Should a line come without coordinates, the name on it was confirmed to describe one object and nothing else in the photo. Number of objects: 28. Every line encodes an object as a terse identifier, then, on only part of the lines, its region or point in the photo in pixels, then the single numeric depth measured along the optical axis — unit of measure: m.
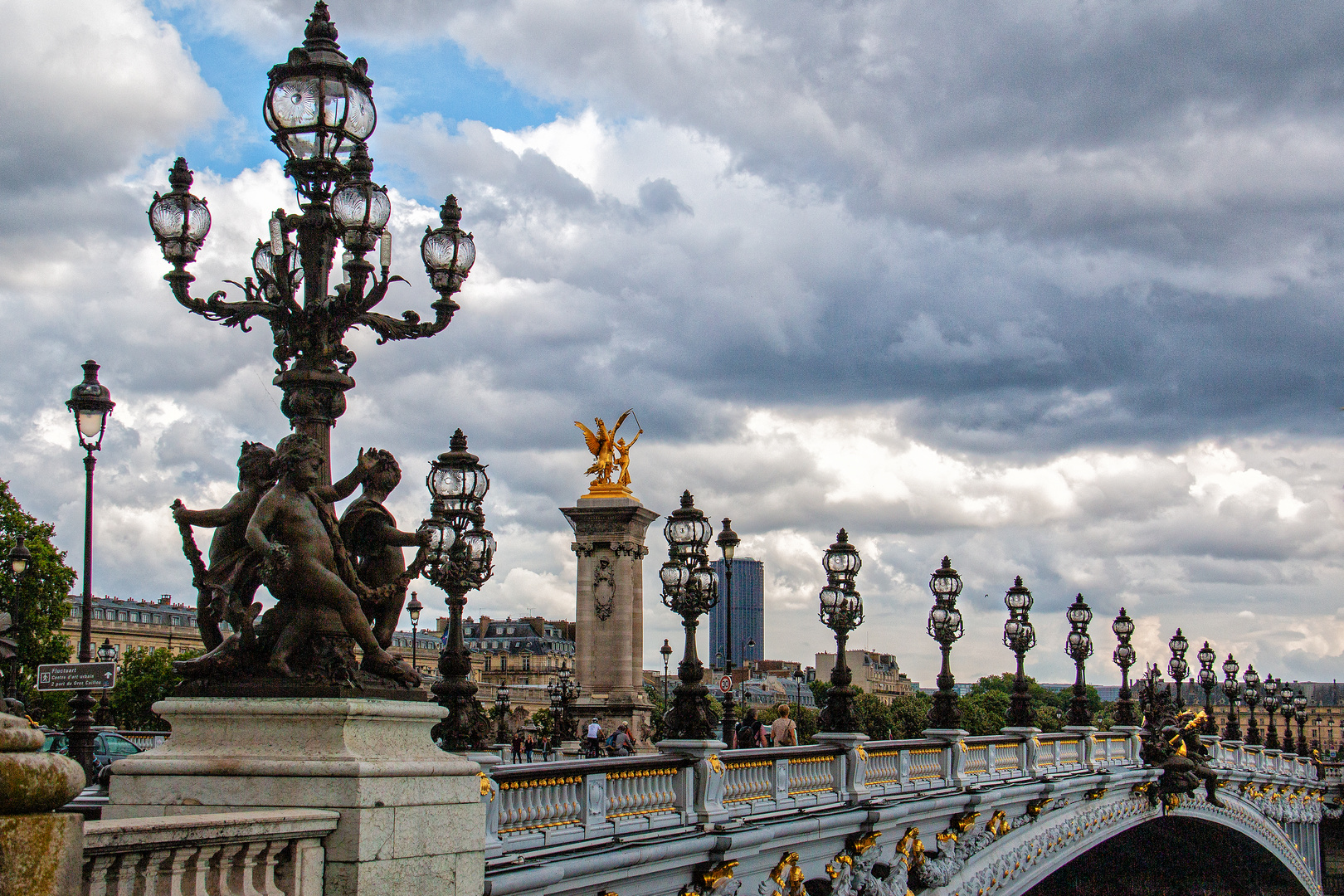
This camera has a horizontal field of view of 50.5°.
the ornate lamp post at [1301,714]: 71.25
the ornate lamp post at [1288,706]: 70.88
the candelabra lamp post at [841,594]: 23.53
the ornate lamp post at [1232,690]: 60.94
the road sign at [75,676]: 16.69
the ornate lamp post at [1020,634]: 32.84
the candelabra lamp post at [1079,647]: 38.31
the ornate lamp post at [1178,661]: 52.44
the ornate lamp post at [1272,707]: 68.19
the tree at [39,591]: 53.72
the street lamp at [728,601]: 29.28
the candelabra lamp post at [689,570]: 19.56
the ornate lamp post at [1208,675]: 54.07
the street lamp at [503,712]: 43.78
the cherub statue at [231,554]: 9.27
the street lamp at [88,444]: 19.36
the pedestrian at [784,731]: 23.86
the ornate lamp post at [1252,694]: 63.23
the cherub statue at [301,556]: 9.00
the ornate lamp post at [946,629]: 27.31
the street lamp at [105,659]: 35.75
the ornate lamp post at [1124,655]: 44.16
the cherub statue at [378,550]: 9.95
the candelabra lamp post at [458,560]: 13.93
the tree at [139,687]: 76.06
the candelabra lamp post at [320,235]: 10.30
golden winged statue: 60.53
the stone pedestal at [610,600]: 56.50
